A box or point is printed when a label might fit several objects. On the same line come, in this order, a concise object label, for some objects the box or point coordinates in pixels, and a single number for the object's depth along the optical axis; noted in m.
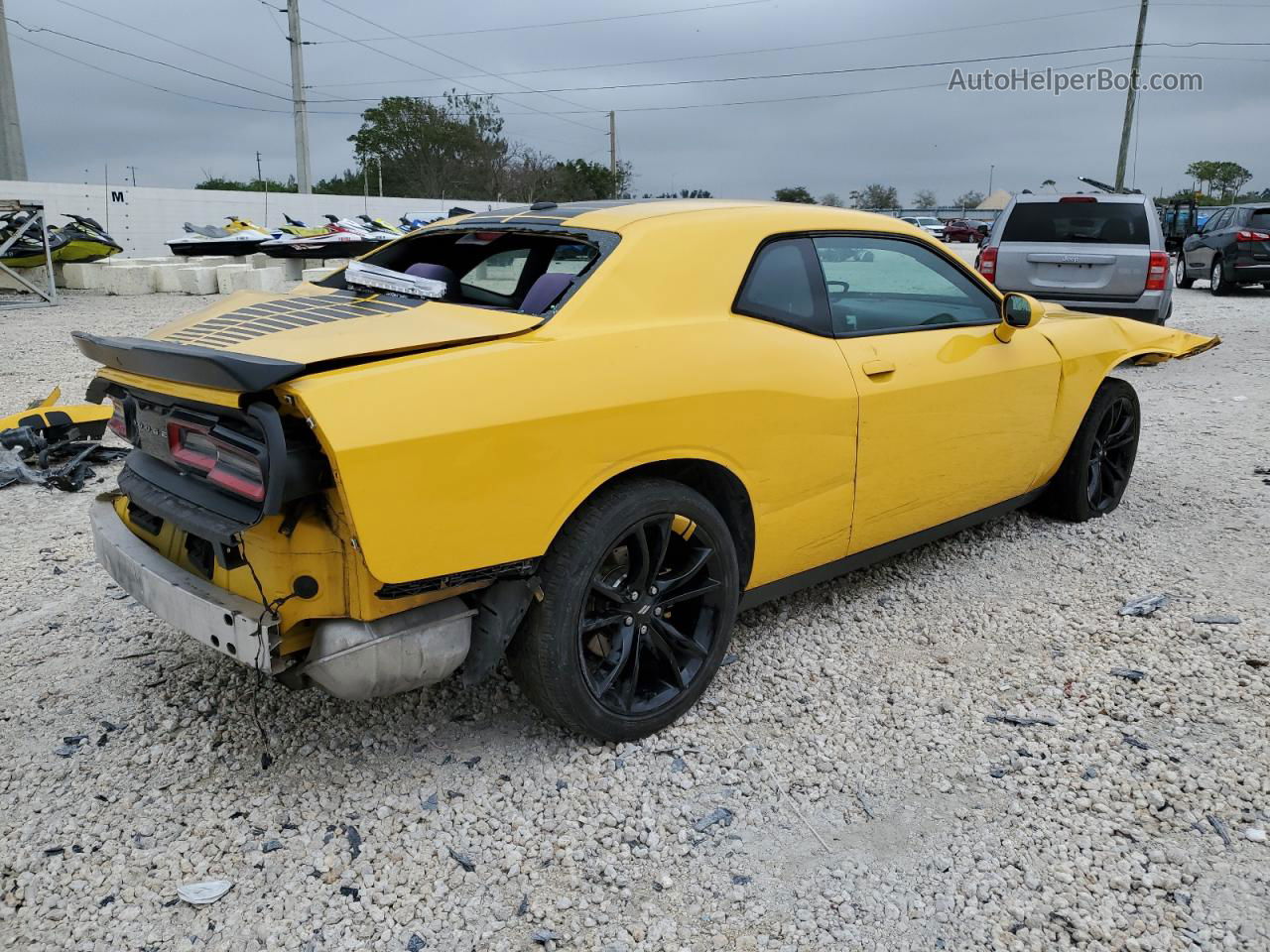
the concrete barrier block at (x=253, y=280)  18.27
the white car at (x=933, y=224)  50.25
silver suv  9.11
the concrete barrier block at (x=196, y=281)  18.86
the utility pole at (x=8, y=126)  23.69
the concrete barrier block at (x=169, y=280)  18.86
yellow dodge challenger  2.33
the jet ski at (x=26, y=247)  16.81
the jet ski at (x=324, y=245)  18.89
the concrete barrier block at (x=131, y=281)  18.72
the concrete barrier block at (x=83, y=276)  19.20
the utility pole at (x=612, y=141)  58.69
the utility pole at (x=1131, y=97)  36.25
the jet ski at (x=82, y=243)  19.19
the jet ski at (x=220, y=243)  22.03
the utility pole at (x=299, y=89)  33.91
